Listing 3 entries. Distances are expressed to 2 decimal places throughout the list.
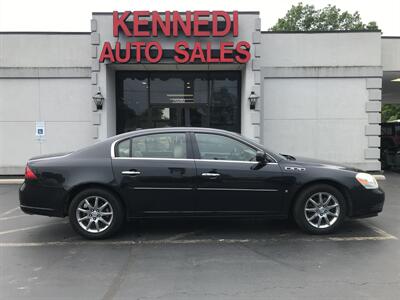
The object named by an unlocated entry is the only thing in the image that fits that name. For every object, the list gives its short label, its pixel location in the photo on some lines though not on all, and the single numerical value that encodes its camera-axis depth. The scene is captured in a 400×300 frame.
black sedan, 5.52
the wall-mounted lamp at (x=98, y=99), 11.95
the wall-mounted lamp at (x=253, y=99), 11.99
